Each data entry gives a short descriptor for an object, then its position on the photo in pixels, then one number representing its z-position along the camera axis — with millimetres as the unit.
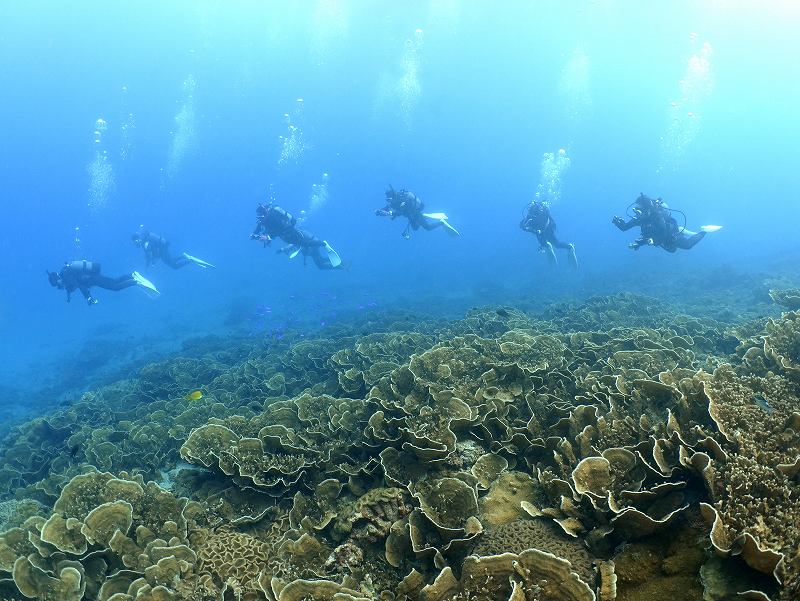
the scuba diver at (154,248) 25188
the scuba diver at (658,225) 14242
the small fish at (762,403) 4621
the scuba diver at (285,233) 18828
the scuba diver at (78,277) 16391
